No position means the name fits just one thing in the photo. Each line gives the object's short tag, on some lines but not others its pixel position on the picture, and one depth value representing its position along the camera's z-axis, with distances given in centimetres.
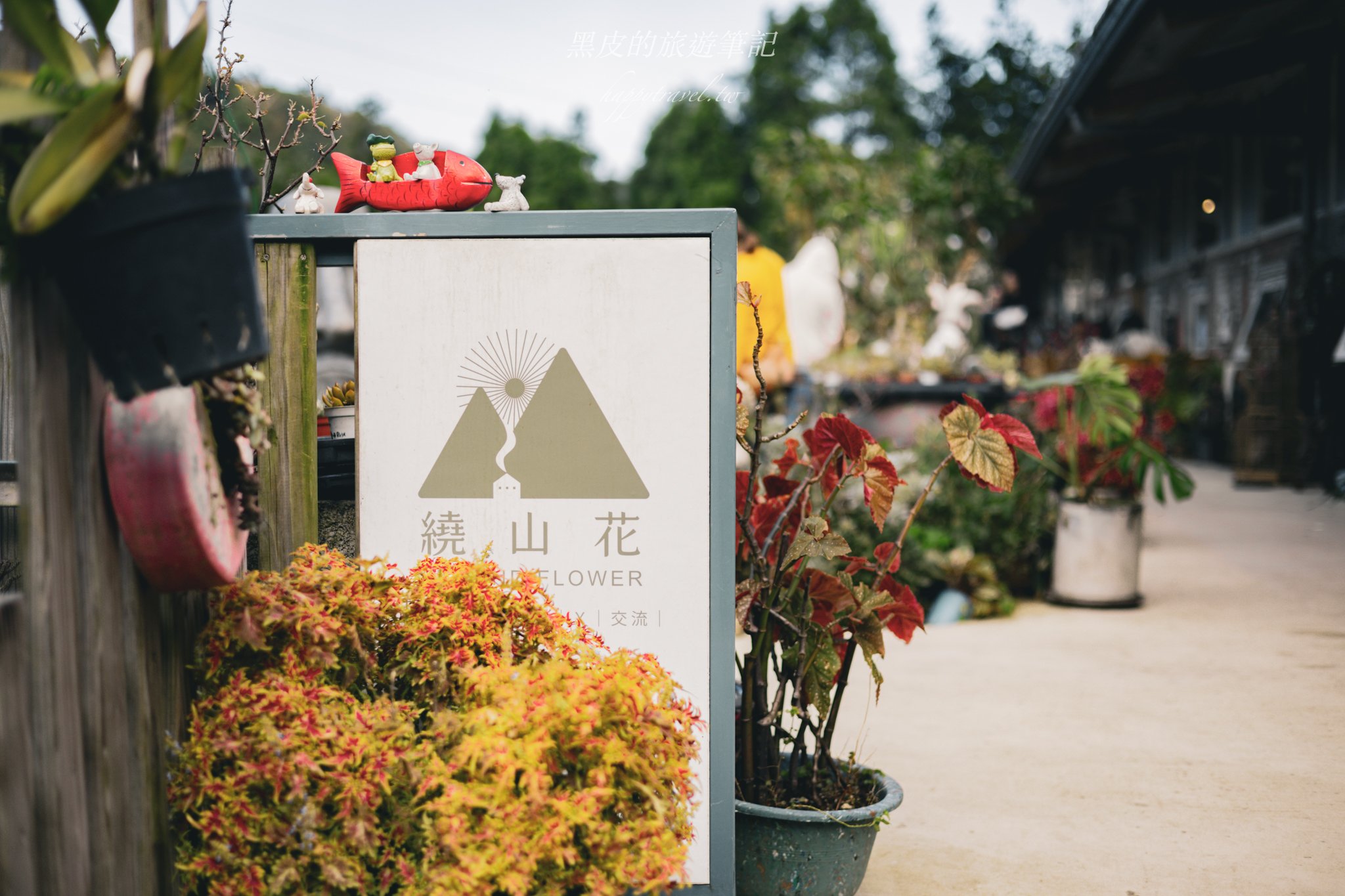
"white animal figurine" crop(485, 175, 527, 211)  243
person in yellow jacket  612
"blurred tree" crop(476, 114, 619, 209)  3866
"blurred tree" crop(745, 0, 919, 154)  3853
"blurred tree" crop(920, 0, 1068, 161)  2981
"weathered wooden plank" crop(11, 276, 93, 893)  163
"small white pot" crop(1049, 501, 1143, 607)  588
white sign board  227
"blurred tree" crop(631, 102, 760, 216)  3681
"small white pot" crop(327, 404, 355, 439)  252
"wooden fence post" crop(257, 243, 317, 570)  230
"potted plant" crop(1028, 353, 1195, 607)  564
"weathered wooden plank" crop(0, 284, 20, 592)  265
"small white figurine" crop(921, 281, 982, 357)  1112
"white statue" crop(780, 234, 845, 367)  1041
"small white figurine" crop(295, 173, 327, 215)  250
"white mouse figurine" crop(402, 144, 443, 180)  249
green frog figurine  247
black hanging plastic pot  158
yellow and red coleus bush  172
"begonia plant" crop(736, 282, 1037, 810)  247
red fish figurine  243
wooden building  936
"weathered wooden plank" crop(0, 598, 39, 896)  158
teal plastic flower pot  241
